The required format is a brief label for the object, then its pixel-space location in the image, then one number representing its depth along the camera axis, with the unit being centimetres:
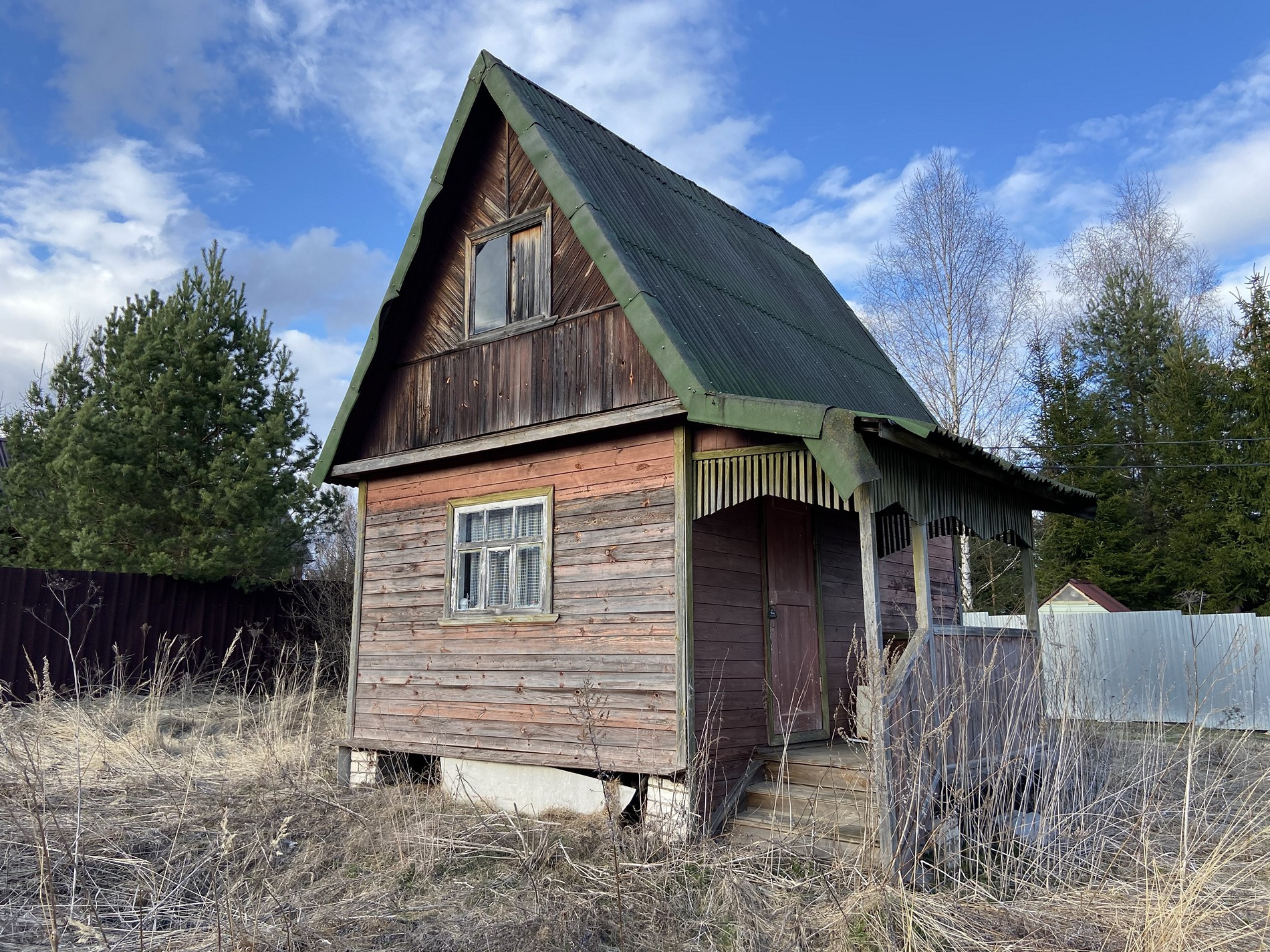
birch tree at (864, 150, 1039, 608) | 1995
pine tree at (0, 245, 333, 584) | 1373
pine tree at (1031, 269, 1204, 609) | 2266
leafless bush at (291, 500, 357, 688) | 1489
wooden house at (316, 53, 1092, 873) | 654
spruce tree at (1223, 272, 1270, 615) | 1969
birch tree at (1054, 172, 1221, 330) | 2575
